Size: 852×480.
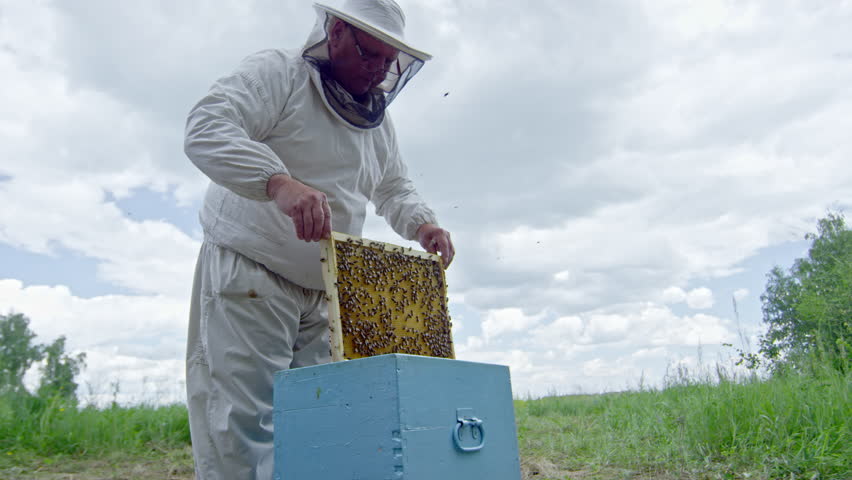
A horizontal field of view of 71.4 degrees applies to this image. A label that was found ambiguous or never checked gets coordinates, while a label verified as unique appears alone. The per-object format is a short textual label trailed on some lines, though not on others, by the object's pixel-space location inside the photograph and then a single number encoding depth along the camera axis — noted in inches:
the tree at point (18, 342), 1068.0
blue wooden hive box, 72.2
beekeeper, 99.0
